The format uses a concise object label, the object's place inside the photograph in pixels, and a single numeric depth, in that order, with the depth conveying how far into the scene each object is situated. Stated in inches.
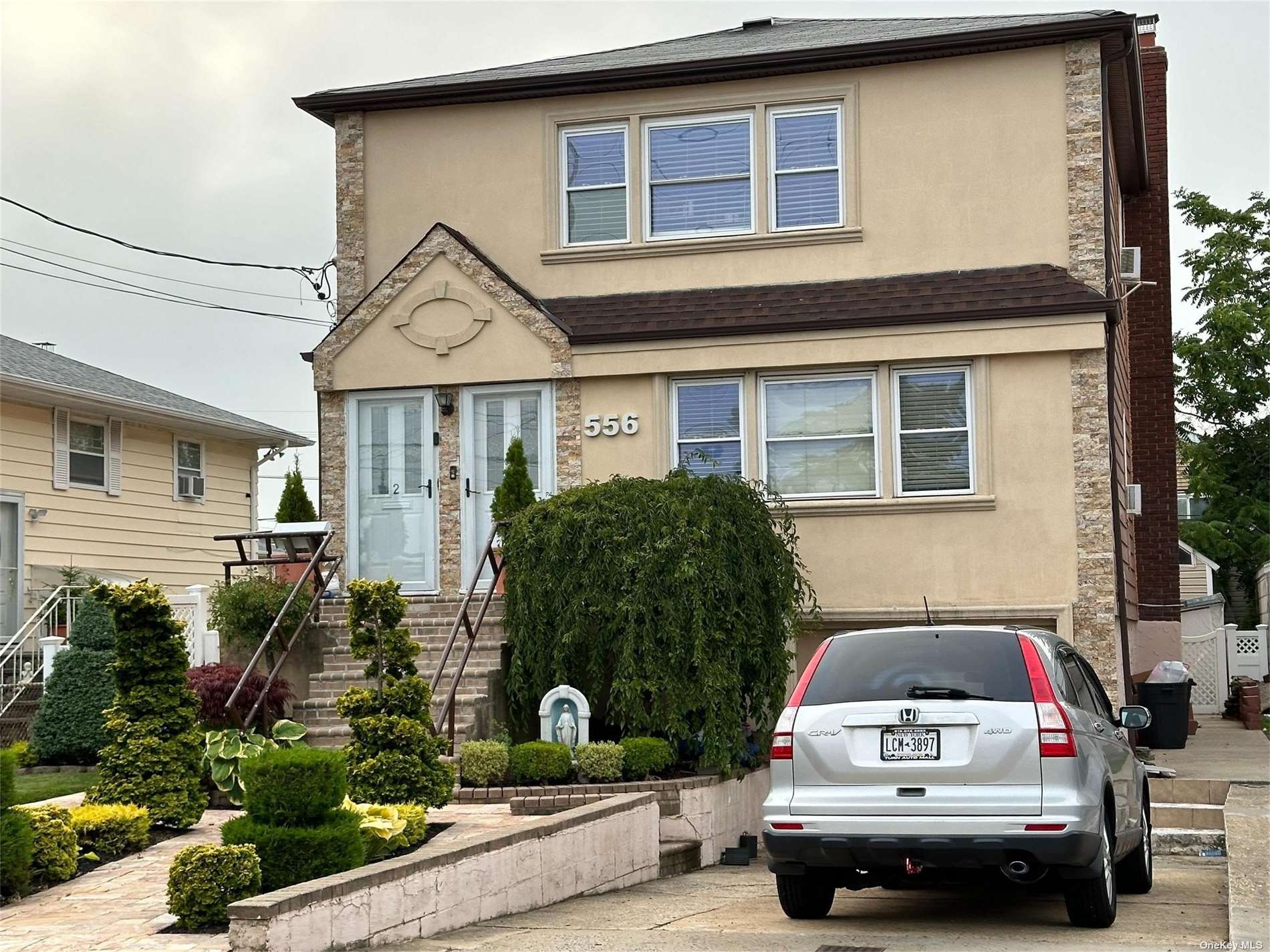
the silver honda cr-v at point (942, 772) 307.9
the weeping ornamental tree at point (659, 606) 525.3
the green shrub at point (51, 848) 356.5
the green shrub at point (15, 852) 337.4
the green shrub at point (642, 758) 494.0
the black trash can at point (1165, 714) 659.4
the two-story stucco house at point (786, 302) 616.7
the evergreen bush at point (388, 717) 419.2
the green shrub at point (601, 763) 488.1
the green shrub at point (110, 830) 389.7
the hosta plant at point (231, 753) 457.4
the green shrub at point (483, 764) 482.3
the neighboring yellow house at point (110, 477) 848.9
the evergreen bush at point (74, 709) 585.6
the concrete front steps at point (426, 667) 538.3
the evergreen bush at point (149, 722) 412.8
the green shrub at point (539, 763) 482.9
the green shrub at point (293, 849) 323.6
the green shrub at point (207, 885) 308.3
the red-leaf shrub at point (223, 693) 510.9
